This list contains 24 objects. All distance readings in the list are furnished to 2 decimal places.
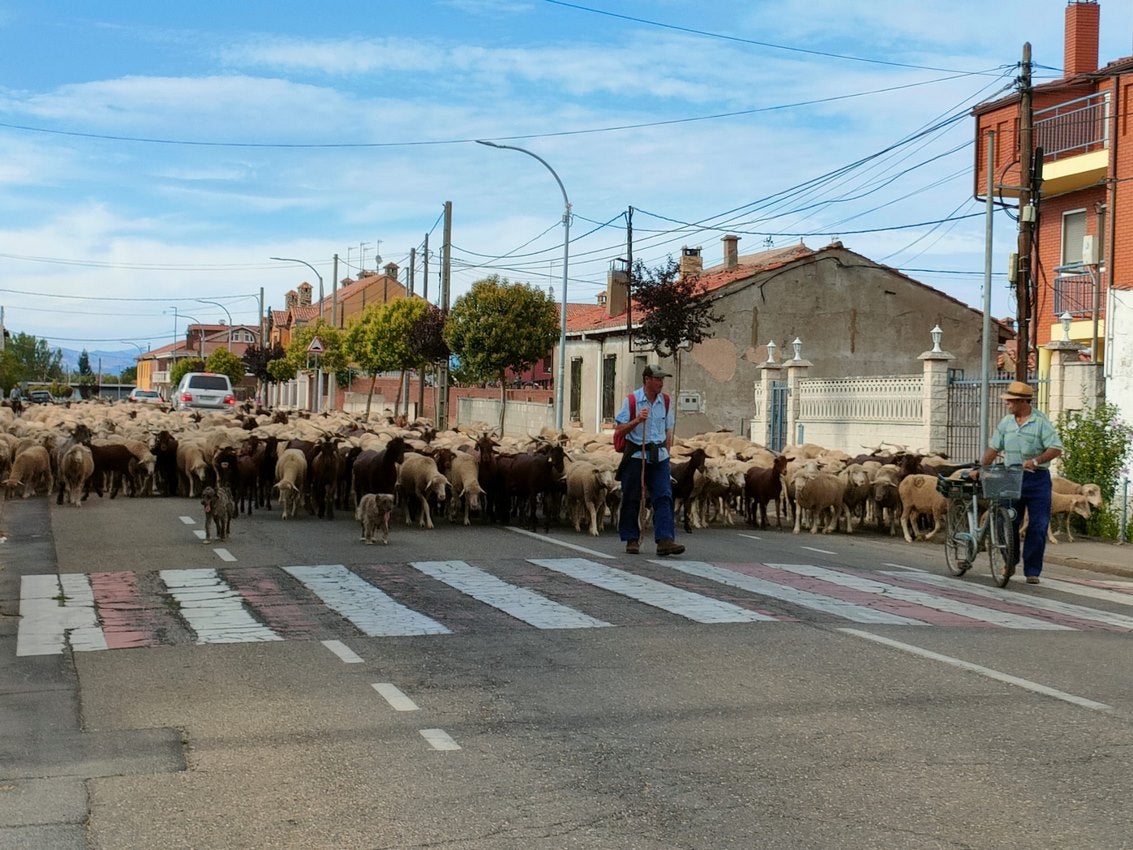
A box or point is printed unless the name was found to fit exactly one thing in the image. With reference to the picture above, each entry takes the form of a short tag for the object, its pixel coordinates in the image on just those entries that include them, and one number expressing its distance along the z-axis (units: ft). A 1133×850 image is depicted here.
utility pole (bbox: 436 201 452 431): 144.36
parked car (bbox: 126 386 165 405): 235.09
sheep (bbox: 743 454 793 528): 64.49
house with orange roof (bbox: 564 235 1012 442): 143.84
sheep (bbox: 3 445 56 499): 69.13
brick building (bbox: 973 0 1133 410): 89.81
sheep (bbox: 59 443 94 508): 66.69
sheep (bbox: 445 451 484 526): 57.41
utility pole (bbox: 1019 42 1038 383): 69.62
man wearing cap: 46.47
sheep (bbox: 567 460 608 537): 55.36
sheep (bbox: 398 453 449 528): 55.98
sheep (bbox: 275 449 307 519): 60.03
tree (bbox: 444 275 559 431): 159.43
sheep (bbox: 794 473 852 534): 62.54
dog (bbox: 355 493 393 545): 48.96
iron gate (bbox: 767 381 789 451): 110.93
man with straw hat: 43.27
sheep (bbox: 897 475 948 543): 61.36
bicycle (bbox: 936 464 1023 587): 42.27
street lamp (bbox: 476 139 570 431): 120.47
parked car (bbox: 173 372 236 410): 162.20
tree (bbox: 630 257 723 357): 120.47
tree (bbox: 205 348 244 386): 327.67
